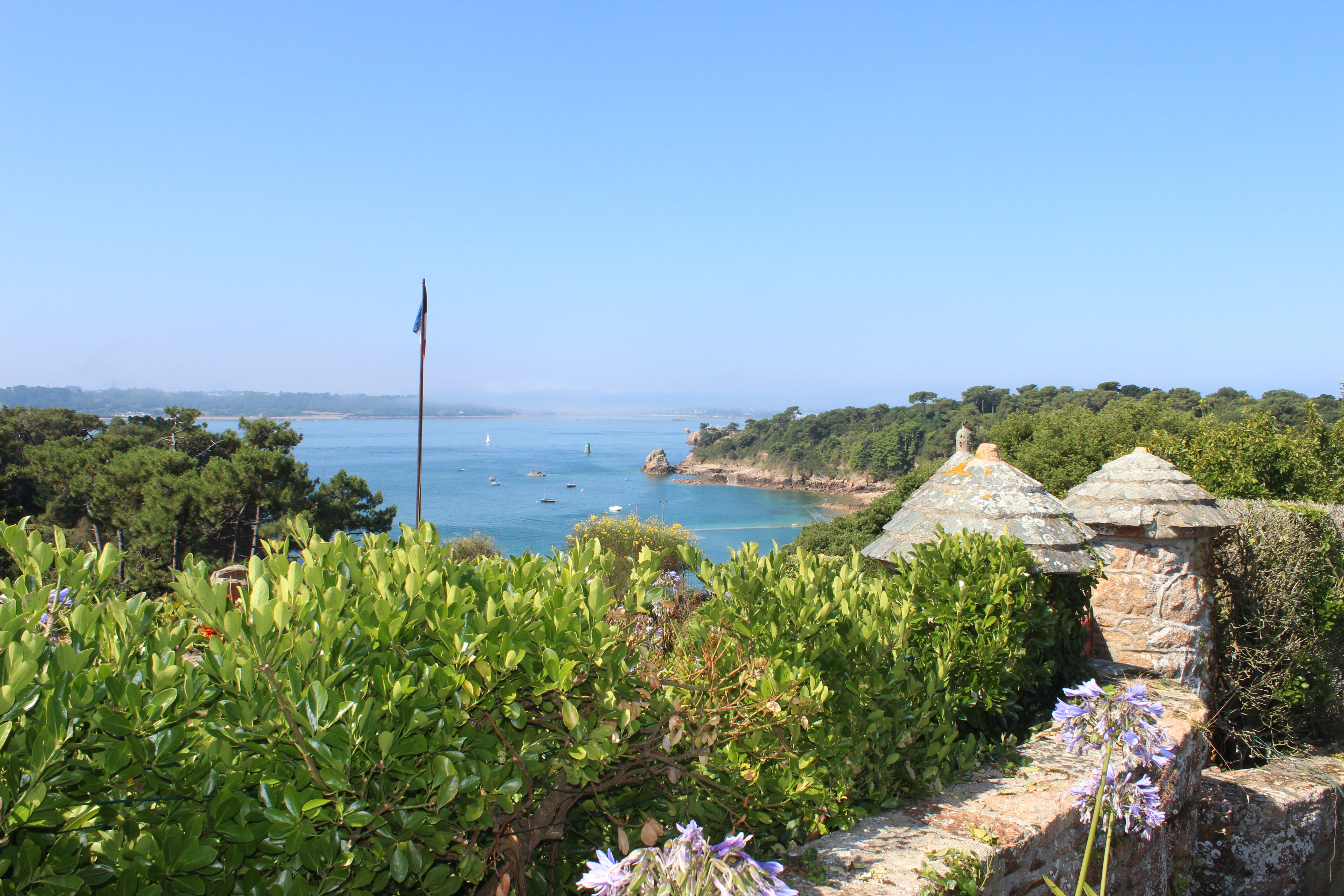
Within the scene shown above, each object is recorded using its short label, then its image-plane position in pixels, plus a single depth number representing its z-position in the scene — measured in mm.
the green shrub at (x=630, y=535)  17609
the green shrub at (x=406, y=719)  1548
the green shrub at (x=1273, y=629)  6277
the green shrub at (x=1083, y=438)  23750
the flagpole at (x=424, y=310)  10641
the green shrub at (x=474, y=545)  20000
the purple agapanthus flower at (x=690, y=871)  1290
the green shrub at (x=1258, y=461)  10828
